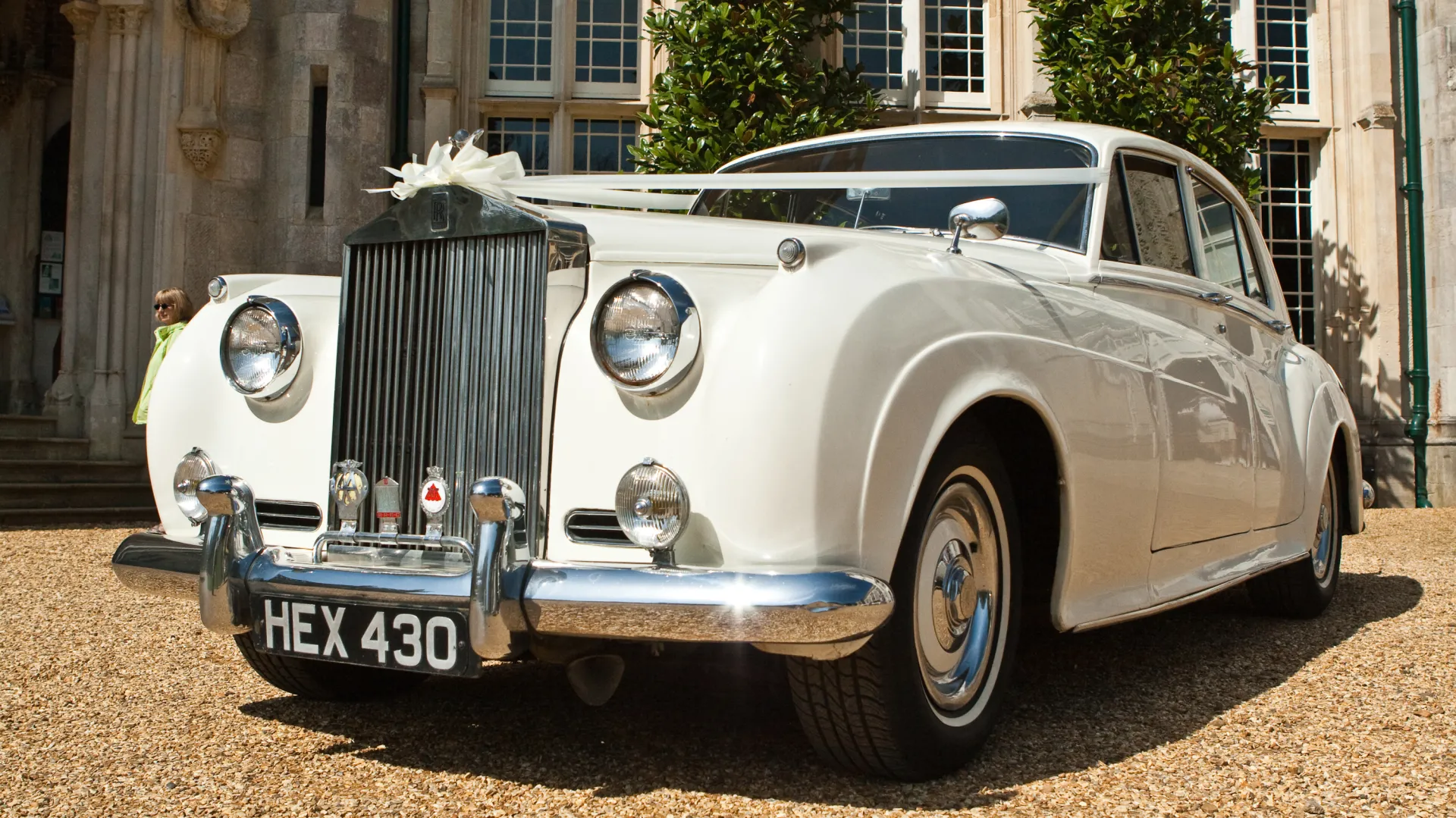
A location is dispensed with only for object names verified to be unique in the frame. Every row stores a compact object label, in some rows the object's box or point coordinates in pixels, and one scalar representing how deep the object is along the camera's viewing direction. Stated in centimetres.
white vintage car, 220
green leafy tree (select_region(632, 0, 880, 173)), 838
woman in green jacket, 673
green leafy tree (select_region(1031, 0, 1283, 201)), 856
